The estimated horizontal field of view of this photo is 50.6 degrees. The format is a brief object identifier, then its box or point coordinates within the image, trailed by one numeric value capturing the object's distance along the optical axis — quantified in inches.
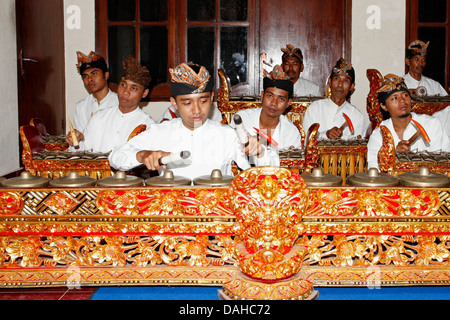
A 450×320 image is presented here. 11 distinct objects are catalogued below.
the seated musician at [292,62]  198.4
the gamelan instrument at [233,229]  56.9
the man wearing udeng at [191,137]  88.4
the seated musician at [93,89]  169.2
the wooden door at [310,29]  219.5
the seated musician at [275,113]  133.3
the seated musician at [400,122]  130.5
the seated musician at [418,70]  194.4
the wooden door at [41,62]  177.5
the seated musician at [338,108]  176.2
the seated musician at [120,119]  145.6
